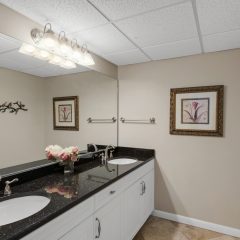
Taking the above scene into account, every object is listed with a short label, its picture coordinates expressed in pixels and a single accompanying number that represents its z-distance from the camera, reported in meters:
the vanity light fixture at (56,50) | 1.69
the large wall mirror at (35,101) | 1.59
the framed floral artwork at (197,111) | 2.35
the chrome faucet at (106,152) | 2.61
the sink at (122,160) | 2.63
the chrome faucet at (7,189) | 1.37
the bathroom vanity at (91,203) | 1.08
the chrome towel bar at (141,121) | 2.74
